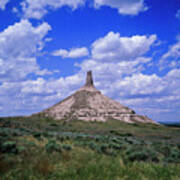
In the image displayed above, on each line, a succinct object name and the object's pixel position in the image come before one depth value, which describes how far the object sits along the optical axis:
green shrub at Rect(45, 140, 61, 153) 10.62
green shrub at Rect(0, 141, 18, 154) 9.70
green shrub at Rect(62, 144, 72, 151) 11.99
